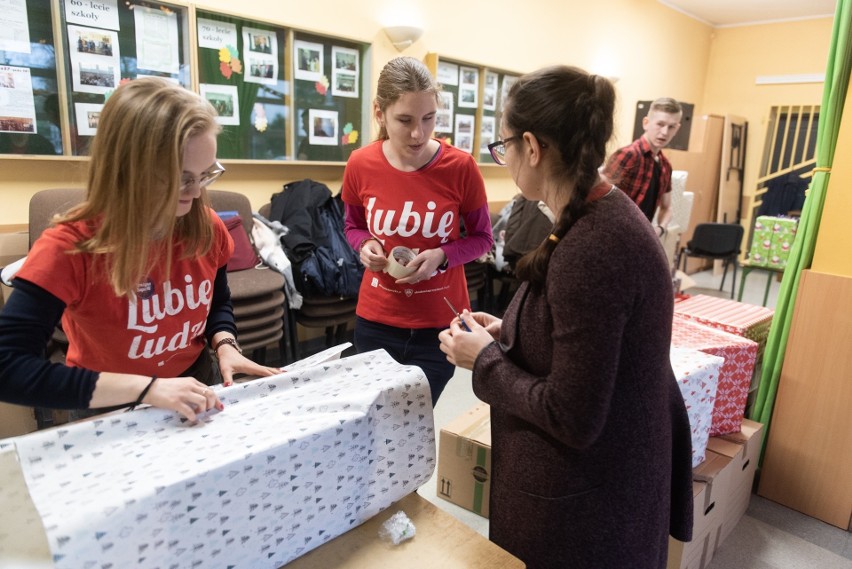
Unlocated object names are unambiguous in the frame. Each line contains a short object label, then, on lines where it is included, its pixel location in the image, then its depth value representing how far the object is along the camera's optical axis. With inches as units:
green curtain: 78.7
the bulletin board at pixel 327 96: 128.4
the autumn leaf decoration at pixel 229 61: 115.2
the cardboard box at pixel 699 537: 67.9
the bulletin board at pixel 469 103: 160.2
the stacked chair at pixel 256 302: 103.3
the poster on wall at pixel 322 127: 132.5
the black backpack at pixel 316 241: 118.0
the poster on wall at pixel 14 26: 88.7
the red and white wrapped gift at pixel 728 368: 79.3
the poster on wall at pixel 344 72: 133.7
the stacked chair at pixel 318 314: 120.5
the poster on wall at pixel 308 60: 126.4
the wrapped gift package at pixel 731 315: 91.1
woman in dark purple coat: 31.6
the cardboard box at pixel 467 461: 79.2
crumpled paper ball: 36.4
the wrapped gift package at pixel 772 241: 166.4
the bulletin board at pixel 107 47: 96.7
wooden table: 34.7
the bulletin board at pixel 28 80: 90.1
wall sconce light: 142.0
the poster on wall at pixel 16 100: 90.8
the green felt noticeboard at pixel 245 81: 113.6
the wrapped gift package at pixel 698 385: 63.9
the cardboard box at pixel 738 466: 79.3
